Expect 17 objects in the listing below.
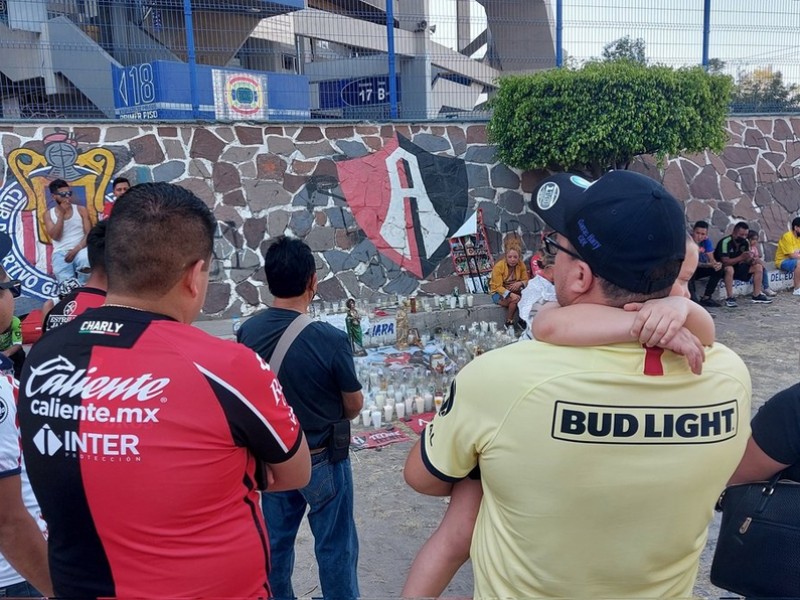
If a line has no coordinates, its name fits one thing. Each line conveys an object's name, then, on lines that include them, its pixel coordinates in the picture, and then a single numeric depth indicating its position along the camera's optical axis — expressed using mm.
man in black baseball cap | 1340
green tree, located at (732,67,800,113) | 11977
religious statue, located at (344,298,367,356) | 7508
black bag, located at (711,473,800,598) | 1714
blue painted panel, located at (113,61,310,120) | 8750
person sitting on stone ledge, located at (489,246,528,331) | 8977
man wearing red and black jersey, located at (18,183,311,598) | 1448
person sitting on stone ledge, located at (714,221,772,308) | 10742
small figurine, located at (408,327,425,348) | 8086
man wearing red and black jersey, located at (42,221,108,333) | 2987
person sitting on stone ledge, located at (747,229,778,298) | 10914
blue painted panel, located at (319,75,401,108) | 9945
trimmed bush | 8820
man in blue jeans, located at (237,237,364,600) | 2842
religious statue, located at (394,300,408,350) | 8039
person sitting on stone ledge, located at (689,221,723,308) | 10523
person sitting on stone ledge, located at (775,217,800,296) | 11320
